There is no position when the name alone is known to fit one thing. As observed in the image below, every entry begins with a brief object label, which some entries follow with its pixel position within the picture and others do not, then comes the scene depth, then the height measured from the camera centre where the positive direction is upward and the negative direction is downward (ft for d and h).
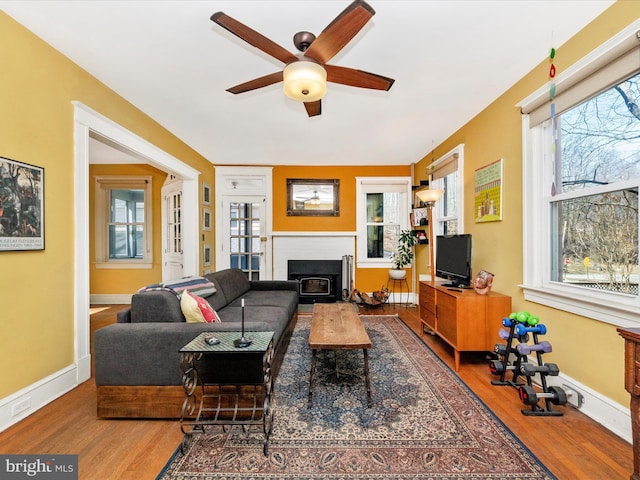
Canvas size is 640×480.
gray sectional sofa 5.81 -2.60
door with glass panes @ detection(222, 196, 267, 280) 17.74 +0.31
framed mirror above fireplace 17.69 +2.57
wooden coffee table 6.68 -2.42
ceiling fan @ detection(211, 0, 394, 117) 4.65 +3.54
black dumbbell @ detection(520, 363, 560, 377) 6.20 -2.84
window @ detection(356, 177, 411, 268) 17.69 +1.46
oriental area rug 4.76 -3.81
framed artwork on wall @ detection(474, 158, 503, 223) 9.28 +1.58
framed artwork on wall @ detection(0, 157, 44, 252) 5.94 +0.76
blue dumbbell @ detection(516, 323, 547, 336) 6.59 -2.09
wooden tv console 8.34 -2.36
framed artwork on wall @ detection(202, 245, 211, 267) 16.11 -0.89
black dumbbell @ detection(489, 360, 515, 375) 7.26 -3.25
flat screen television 9.69 -0.73
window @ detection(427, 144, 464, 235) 11.66 +2.17
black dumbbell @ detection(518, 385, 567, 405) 6.10 -3.38
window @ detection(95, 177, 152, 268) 17.52 +1.14
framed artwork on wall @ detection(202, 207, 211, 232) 15.93 +1.20
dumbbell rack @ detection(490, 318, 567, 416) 6.19 -2.93
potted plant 16.34 -0.78
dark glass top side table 5.28 -3.04
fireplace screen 17.37 -2.80
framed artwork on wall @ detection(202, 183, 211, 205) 16.02 +2.65
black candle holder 5.29 -1.91
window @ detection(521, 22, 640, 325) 5.67 +1.17
